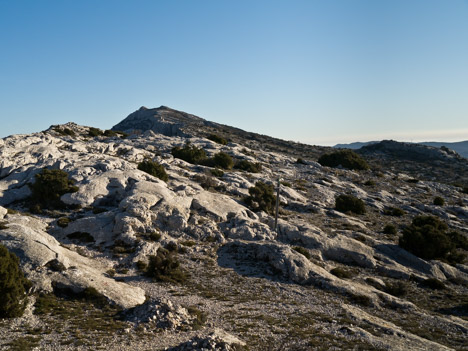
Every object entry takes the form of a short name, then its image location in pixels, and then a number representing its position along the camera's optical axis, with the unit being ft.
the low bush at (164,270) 72.49
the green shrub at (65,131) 214.51
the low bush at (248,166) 182.34
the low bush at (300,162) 224.84
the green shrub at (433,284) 80.53
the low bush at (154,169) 128.57
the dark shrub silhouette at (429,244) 95.61
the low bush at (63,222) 90.43
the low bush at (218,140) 257.34
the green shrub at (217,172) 149.14
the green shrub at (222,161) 176.14
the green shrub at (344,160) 235.40
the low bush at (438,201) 158.40
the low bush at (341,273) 82.03
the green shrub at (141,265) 77.16
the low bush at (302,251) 88.84
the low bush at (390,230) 115.14
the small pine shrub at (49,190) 102.19
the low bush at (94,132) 229.04
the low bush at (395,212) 138.64
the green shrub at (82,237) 86.38
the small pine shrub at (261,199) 120.37
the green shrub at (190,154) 180.75
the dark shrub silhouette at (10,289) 48.67
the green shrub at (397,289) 76.02
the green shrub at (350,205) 135.95
